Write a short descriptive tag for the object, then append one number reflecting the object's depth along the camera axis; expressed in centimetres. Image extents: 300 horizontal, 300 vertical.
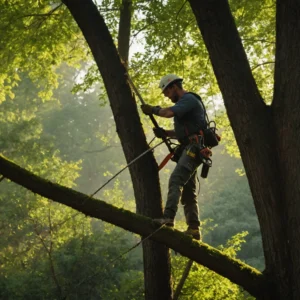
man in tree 870
